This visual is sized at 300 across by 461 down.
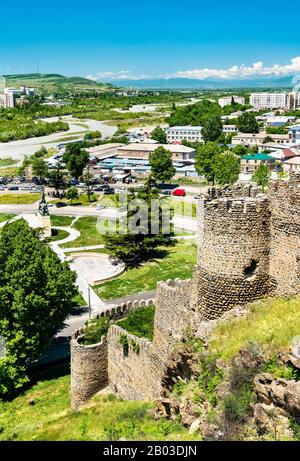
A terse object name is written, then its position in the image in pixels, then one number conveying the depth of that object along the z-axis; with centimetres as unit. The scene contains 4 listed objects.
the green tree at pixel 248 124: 18125
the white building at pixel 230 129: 18864
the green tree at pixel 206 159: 10831
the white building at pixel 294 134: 15784
